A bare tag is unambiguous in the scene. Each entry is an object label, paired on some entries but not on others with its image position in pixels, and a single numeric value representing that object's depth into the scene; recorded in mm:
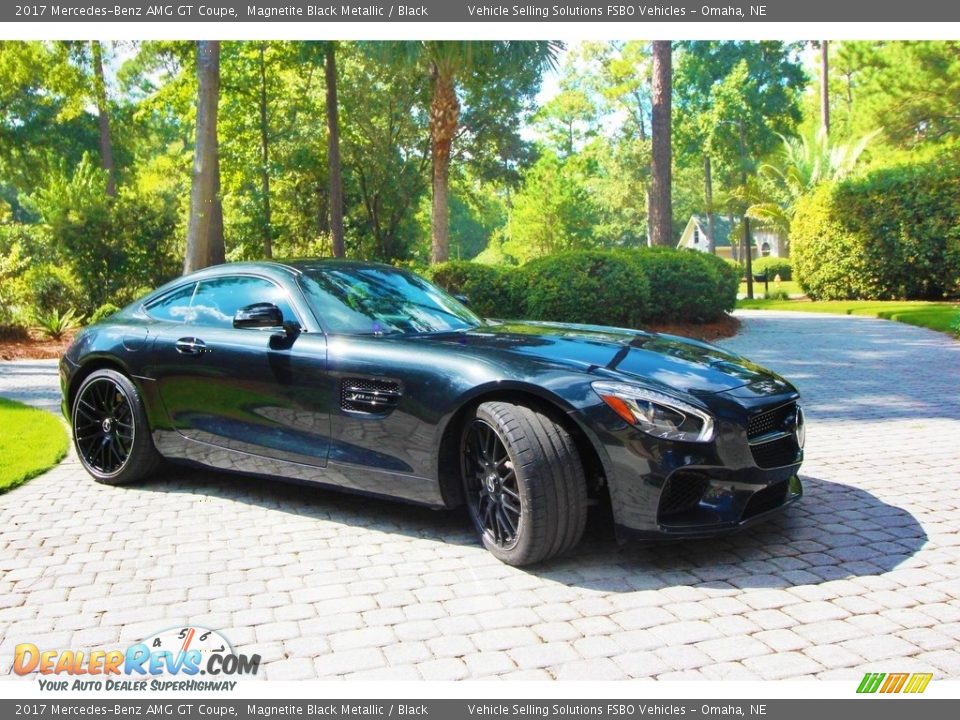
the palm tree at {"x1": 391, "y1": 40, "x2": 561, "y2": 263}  15953
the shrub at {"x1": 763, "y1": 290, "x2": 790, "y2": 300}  27781
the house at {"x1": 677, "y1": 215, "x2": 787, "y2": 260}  80875
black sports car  3818
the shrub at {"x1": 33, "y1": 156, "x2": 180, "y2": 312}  19172
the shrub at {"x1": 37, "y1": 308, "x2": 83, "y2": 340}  16438
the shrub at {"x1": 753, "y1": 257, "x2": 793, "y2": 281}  44656
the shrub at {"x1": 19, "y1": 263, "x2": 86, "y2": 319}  17641
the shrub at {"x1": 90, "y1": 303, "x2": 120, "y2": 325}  17391
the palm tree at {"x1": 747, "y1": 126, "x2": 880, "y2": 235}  29234
